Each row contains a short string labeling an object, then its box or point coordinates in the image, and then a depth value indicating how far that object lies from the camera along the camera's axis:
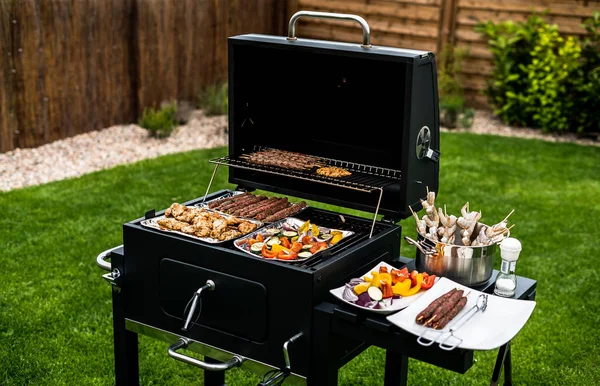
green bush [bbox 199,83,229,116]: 9.29
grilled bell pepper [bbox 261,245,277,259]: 2.64
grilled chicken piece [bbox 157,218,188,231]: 2.86
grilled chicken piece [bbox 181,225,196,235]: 2.83
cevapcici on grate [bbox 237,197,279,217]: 3.15
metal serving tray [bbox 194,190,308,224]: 3.17
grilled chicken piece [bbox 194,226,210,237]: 2.81
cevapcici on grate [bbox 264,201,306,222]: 3.10
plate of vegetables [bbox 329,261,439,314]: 2.48
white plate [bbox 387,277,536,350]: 2.29
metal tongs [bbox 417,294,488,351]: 2.26
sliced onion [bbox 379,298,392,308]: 2.48
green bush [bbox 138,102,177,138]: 8.15
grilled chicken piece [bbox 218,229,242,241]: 2.80
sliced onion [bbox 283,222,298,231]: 2.98
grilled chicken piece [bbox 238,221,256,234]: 2.92
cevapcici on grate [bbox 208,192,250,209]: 3.24
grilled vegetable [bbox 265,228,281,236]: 2.92
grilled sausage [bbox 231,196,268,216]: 3.16
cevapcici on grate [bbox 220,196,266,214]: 3.20
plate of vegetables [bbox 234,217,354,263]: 2.66
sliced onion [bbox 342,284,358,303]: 2.51
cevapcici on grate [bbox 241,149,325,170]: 3.20
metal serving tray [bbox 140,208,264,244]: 2.76
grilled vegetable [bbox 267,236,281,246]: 2.77
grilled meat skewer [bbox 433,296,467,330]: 2.35
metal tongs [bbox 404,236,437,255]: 2.71
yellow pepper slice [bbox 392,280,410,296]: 2.56
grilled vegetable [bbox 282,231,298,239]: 2.90
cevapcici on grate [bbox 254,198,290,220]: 3.12
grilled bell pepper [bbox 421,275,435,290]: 2.60
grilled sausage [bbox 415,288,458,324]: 2.38
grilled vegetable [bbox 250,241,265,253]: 2.70
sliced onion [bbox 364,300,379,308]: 2.47
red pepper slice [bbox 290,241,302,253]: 2.72
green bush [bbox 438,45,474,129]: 9.23
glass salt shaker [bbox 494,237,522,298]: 2.62
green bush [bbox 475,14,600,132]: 8.84
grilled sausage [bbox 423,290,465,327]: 2.36
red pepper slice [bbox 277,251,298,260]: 2.62
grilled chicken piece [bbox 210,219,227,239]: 2.81
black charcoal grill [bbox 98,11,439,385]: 2.62
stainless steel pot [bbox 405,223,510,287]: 2.67
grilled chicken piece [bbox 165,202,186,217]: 3.01
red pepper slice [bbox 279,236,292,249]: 2.77
